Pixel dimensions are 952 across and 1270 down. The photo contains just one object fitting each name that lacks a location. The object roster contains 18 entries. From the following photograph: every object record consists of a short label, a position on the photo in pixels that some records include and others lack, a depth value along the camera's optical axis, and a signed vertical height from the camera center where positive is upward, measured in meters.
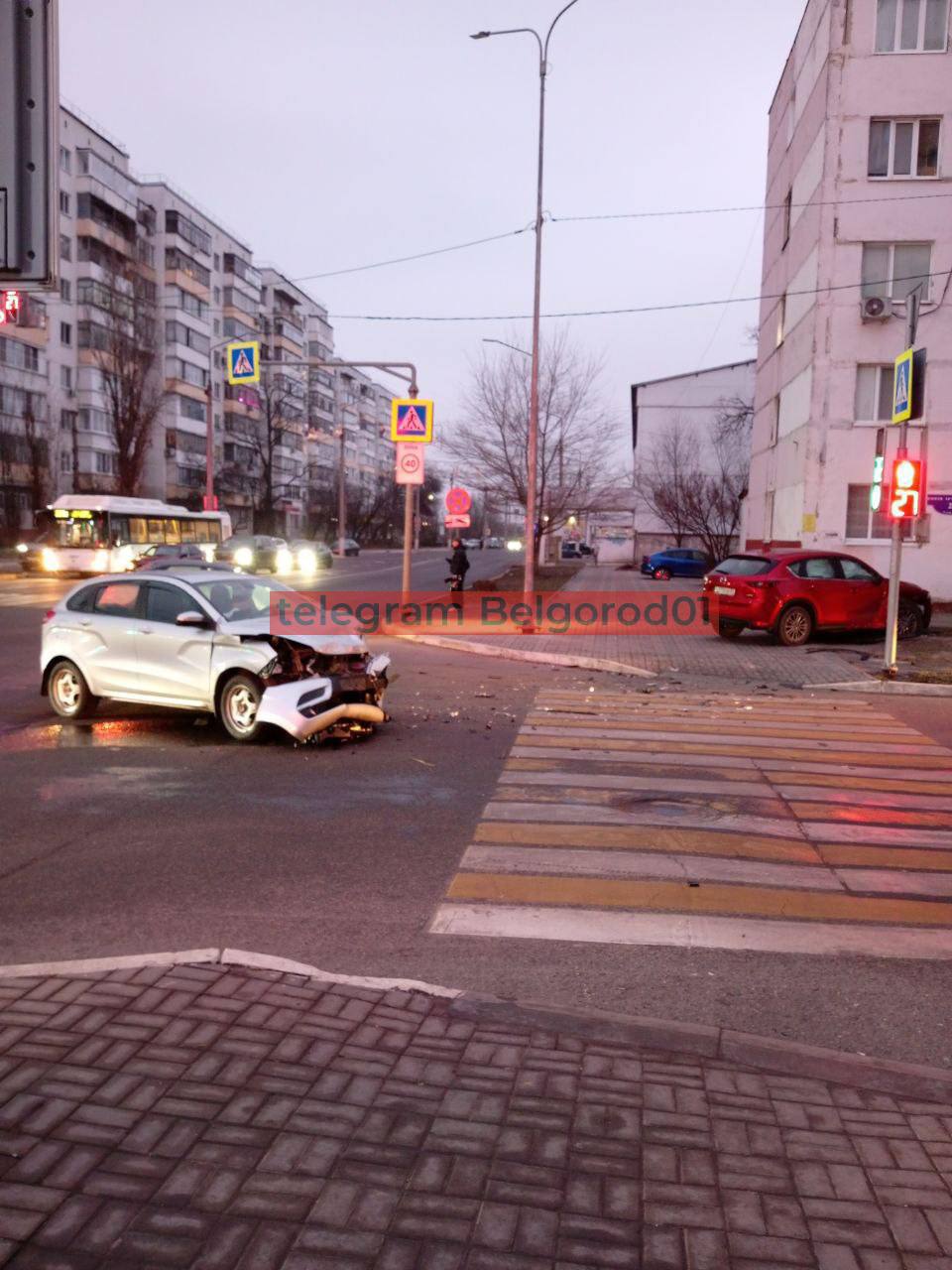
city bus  37.69 -0.12
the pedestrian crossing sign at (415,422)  21.25 +2.45
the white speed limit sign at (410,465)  21.72 +1.57
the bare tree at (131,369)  55.31 +8.98
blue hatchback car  47.56 -0.70
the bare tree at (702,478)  45.84 +3.58
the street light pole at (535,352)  22.92 +4.25
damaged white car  9.64 -1.20
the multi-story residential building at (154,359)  58.94 +11.90
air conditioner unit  26.00 +6.10
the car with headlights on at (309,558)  52.78 -0.99
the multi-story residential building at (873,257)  26.30 +7.61
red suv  18.56 -0.74
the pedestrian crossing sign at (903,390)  13.93 +2.23
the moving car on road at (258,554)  46.41 -0.80
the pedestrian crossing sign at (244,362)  26.47 +4.42
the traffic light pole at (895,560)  14.17 -0.06
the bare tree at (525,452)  40.59 +3.62
